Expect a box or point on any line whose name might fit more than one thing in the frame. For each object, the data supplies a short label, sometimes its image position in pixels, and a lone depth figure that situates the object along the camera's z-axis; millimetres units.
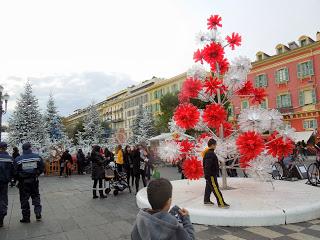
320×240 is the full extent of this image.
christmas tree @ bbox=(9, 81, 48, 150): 27834
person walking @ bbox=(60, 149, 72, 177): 20328
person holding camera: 2373
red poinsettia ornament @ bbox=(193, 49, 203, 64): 9969
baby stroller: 11281
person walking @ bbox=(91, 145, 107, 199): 10742
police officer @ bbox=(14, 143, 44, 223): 7492
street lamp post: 22023
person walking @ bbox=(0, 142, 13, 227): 7258
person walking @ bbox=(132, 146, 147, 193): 11633
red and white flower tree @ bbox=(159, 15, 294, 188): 8852
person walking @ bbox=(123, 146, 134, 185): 13438
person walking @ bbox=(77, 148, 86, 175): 21922
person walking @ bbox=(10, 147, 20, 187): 15577
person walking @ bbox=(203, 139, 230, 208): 7237
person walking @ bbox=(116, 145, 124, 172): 16062
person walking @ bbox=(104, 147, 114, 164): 16547
